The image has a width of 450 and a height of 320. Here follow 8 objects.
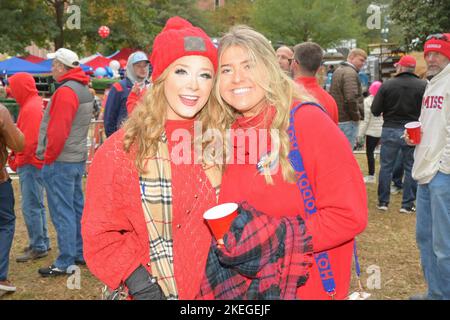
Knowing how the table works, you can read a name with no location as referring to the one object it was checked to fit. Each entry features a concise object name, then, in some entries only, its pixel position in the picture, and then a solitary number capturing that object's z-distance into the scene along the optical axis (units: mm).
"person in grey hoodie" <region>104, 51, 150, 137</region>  6238
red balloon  22928
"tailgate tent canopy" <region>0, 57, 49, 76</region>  22908
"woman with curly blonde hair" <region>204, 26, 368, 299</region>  2025
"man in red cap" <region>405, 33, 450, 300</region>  4188
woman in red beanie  2162
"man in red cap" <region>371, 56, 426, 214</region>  7750
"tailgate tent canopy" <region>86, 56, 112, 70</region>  30314
